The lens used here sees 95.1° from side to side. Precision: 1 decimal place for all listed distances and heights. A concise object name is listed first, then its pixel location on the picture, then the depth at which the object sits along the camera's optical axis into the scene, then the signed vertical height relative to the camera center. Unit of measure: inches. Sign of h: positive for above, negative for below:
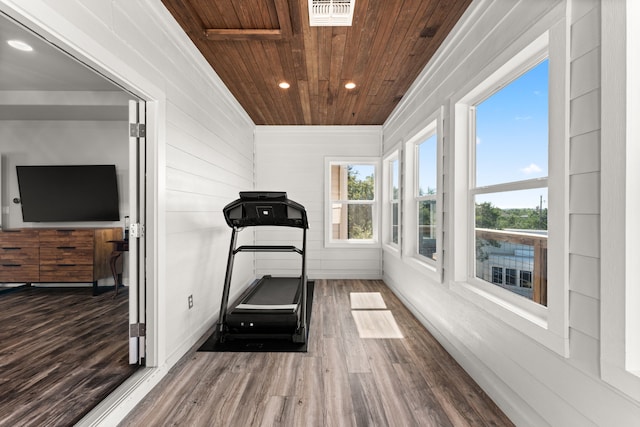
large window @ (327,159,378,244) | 211.5 +6.9
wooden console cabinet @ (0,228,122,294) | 168.6 -26.0
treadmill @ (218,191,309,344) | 111.0 -37.9
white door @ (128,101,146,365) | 84.0 -2.6
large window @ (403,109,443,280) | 107.1 +7.4
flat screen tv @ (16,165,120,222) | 180.1 +11.7
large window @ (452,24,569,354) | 53.6 +6.1
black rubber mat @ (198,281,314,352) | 104.0 -48.6
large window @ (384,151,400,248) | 187.0 +10.9
